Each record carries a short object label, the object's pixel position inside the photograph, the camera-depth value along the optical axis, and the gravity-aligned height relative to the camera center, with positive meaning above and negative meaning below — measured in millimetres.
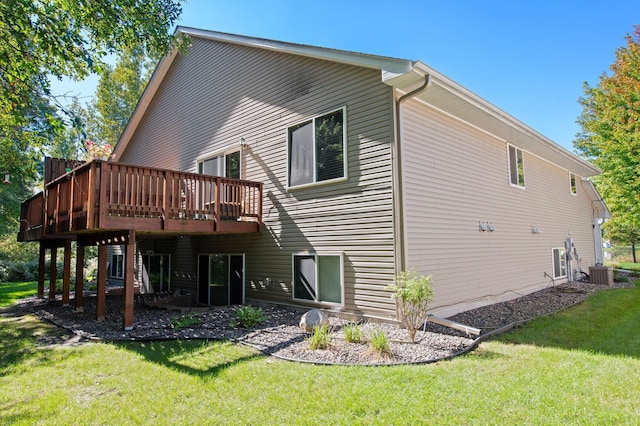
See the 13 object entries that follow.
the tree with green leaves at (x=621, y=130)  17203 +5221
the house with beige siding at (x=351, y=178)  6746 +1411
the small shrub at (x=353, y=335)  5482 -1356
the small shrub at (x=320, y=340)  5215 -1353
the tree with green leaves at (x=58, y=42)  6289 +3930
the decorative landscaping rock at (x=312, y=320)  6059 -1257
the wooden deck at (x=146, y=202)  6418 +867
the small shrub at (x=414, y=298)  5441 -820
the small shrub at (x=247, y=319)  6694 -1352
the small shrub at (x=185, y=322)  6591 -1386
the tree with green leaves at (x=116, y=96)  26438 +10688
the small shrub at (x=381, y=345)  4906 -1347
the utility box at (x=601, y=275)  13172 -1254
